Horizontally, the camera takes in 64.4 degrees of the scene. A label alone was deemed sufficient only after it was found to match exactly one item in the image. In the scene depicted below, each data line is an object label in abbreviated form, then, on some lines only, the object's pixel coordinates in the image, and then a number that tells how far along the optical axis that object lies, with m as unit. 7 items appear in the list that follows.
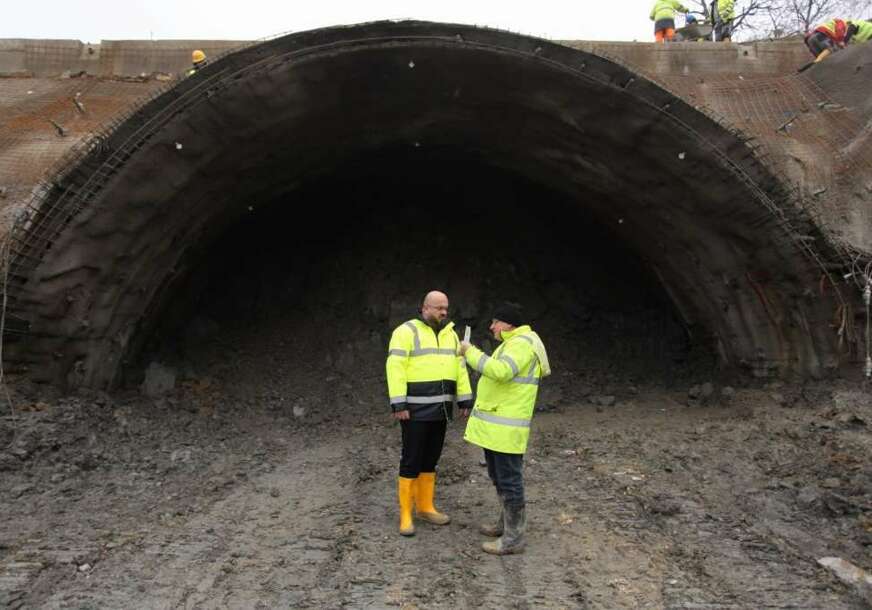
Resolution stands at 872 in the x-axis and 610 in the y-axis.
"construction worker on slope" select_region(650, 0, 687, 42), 12.85
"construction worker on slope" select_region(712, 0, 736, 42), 13.62
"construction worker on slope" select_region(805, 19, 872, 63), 10.57
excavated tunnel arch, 6.72
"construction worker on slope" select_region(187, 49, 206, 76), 9.29
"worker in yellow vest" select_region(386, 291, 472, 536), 4.65
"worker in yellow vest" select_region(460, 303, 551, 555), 4.33
